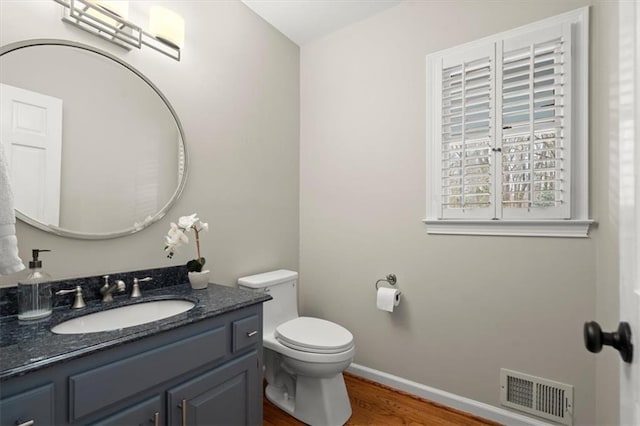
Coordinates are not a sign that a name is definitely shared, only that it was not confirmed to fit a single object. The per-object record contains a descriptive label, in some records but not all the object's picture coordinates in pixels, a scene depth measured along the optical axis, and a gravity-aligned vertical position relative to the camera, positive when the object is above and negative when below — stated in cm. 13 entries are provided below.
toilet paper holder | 213 -45
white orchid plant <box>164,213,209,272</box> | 155 -12
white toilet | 168 -80
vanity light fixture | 133 +89
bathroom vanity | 81 -50
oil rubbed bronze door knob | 49 -21
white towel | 75 -4
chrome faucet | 135 -33
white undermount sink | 117 -44
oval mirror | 121 +33
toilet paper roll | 202 -55
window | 158 +47
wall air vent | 161 -98
